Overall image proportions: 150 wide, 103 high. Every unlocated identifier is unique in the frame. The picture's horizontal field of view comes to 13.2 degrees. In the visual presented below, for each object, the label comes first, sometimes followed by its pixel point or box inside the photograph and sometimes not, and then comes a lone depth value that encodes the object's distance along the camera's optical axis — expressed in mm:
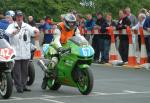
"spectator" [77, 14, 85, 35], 25612
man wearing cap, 14492
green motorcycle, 13820
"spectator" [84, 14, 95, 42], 25141
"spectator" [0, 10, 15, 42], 15523
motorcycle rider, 14578
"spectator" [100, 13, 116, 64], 23531
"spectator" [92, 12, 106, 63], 24000
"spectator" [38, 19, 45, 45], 30612
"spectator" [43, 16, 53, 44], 29831
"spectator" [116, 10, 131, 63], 22422
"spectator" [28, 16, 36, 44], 27072
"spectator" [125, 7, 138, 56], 22000
